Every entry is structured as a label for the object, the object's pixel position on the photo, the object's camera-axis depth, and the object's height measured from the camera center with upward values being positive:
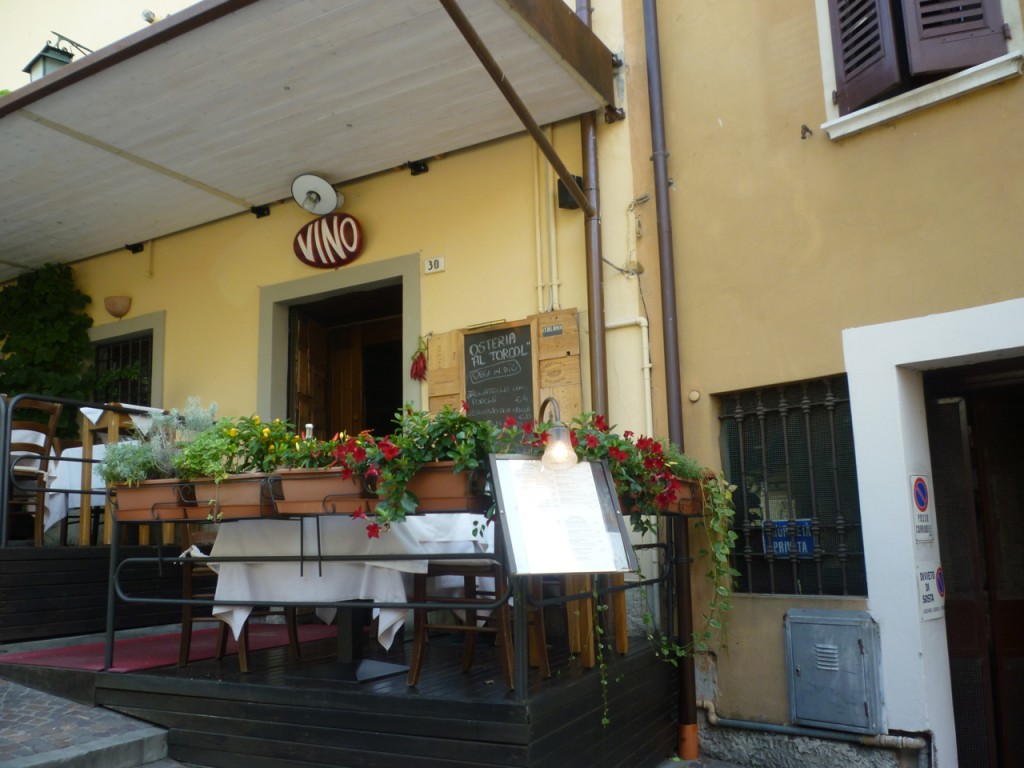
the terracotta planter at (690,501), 4.70 +0.04
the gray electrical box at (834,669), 4.50 -0.85
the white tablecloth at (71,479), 6.48 +0.36
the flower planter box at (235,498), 4.09 +0.11
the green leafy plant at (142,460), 4.52 +0.33
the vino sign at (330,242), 7.00 +2.18
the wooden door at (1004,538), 5.05 -0.23
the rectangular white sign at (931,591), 4.51 -0.46
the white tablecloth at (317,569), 4.25 -0.24
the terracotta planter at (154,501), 4.39 +0.12
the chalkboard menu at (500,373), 6.02 +0.96
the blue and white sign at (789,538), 4.94 -0.18
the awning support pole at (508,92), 4.43 +2.22
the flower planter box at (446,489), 3.72 +0.11
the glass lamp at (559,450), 3.54 +0.25
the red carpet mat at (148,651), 4.76 -0.72
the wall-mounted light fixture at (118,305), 8.35 +2.05
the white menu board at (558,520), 3.47 -0.03
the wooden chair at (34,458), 6.00 +0.48
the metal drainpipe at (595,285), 5.63 +1.43
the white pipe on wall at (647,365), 5.49 +0.89
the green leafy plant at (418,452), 3.70 +0.27
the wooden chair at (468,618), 3.88 -0.47
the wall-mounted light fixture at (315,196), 6.97 +2.53
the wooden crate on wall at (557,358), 5.77 +1.00
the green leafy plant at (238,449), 4.21 +0.35
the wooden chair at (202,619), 4.46 -0.50
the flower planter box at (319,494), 3.84 +0.11
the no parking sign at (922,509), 4.56 -0.04
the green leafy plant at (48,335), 8.32 +1.84
